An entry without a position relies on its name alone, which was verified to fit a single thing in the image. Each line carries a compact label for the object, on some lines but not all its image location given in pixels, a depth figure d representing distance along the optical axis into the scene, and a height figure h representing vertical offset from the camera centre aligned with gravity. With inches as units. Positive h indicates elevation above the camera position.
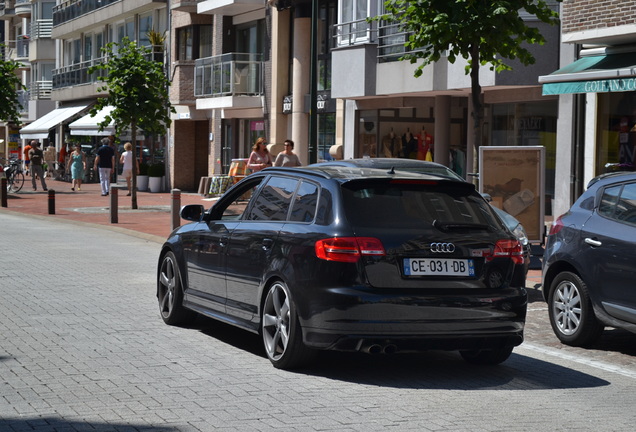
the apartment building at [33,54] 2933.8 +211.8
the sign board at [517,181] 619.2 -21.1
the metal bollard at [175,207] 861.2 -50.8
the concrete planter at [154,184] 1813.5 -72.3
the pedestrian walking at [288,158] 1002.0 -16.9
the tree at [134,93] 1206.3 +44.1
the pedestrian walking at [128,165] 1570.3 -38.4
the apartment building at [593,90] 789.9 +35.1
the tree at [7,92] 1670.8 +61.0
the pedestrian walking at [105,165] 1551.4 -37.8
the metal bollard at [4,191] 1286.9 -61.4
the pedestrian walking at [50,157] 2319.1 -42.0
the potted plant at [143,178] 1857.8 -64.8
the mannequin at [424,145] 1193.4 -5.8
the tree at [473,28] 589.0 +56.8
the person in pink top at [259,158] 1109.1 -18.9
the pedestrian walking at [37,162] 1737.2 -39.2
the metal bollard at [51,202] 1141.5 -64.3
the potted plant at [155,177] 1814.7 -61.9
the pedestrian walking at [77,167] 1736.0 -45.9
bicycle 1605.6 -58.6
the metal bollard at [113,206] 1019.9 -60.1
